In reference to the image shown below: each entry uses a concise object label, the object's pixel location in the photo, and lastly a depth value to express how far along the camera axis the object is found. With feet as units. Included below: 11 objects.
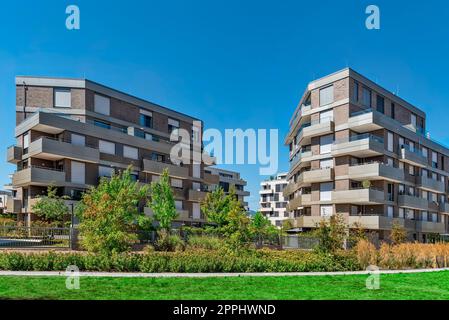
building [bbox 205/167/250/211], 245.18
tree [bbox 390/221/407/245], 102.68
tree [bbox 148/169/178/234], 100.99
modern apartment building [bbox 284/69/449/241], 117.91
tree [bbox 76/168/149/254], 51.85
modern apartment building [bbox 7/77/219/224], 105.09
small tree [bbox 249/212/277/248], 68.73
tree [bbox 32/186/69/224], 94.27
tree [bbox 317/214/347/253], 65.16
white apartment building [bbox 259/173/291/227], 292.20
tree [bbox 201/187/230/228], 121.94
